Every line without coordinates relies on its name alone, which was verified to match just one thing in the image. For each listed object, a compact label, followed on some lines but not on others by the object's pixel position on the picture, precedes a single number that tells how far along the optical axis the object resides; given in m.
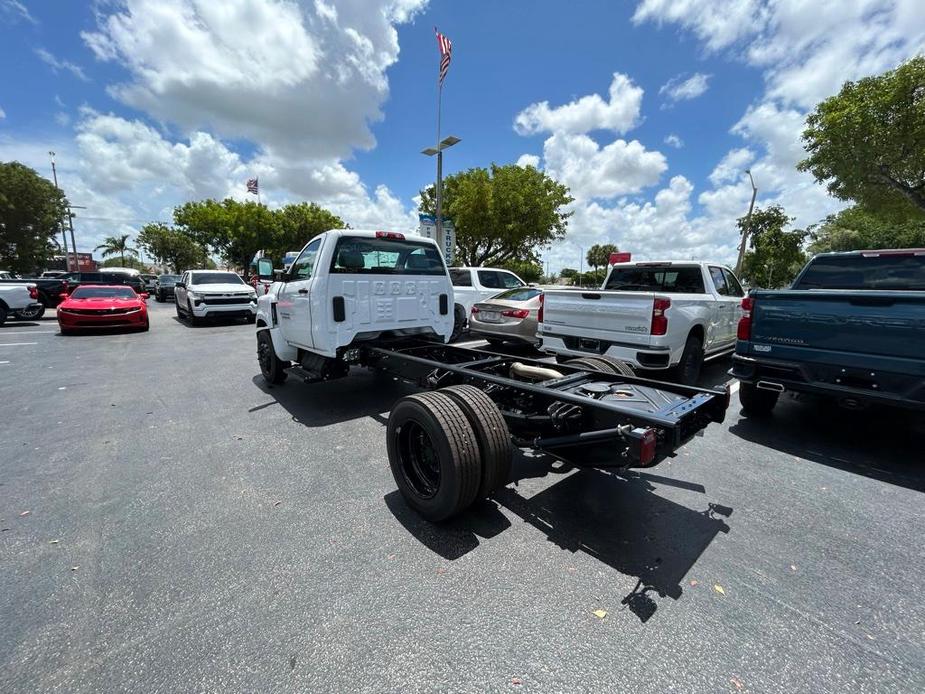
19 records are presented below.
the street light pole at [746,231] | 24.14
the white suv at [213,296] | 13.00
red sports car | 10.83
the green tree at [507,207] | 23.30
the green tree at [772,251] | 34.66
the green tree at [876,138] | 12.97
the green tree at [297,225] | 35.25
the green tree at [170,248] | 52.81
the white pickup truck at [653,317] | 5.35
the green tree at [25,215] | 27.29
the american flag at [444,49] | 15.41
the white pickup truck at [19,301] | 12.78
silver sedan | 8.23
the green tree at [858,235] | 30.75
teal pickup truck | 3.56
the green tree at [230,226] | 32.28
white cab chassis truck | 2.66
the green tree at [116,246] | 76.25
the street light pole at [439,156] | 14.40
